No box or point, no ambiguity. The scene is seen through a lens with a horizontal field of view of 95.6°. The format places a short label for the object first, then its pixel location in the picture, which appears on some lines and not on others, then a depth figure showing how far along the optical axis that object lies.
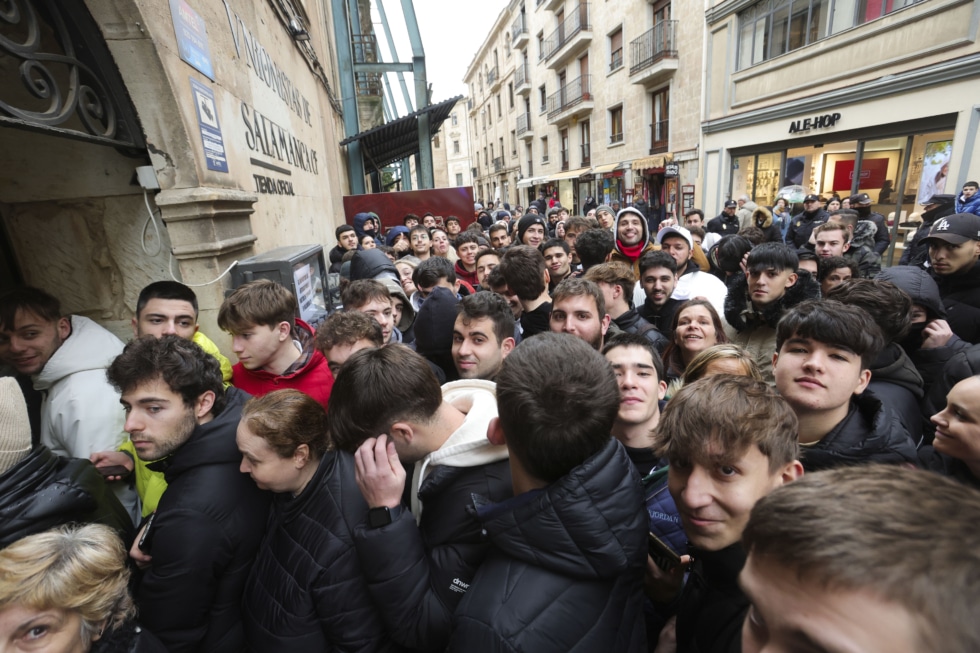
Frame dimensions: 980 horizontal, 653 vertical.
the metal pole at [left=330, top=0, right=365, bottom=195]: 9.75
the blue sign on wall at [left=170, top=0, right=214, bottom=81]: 2.52
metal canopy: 9.81
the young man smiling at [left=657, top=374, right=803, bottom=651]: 1.05
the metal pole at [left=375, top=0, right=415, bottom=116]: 10.94
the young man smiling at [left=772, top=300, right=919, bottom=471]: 1.54
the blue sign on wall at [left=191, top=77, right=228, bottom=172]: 2.67
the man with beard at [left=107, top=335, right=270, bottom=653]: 1.27
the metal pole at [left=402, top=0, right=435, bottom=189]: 10.20
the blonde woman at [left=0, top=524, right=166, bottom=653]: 0.94
